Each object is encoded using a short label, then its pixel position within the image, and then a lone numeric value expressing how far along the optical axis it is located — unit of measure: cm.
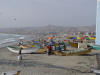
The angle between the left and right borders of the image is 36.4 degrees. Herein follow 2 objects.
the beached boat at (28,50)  1247
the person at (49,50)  1119
